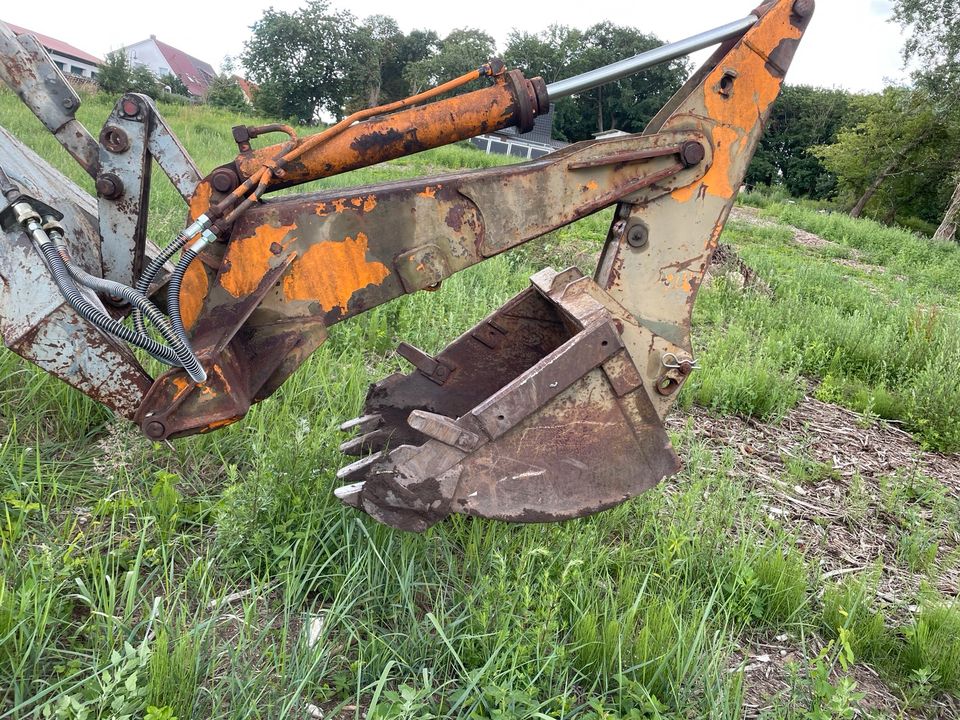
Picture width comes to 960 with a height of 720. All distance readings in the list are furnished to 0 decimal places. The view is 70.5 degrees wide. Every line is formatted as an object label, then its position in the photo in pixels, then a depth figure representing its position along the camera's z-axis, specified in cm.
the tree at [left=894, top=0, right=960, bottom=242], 2447
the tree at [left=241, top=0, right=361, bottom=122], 5484
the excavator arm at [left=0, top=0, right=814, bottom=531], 209
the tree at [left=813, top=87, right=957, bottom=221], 2862
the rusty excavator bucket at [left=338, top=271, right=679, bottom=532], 209
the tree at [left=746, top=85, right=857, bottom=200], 4706
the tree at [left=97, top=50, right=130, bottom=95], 3553
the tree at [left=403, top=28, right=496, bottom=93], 5819
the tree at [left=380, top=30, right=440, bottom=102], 6438
